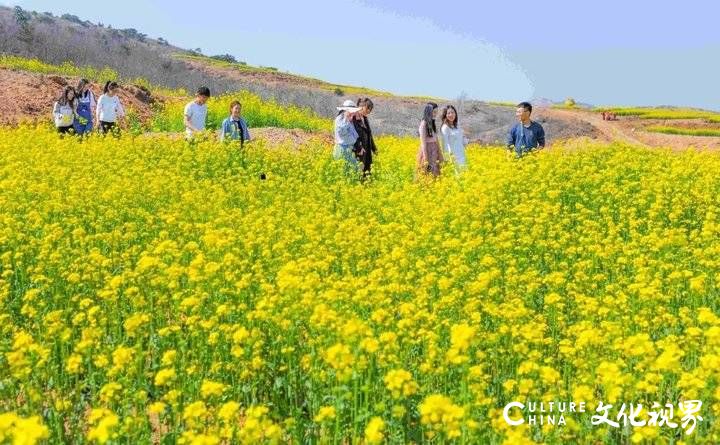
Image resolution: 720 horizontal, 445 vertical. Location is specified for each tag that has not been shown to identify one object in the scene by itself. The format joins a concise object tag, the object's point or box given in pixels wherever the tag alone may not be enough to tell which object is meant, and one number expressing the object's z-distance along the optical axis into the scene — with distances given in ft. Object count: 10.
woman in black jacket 45.01
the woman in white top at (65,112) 54.60
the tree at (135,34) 289.33
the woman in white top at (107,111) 56.44
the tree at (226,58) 278.05
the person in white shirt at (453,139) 42.73
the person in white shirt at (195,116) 46.60
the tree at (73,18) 266.16
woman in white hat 44.21
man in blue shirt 44.11
